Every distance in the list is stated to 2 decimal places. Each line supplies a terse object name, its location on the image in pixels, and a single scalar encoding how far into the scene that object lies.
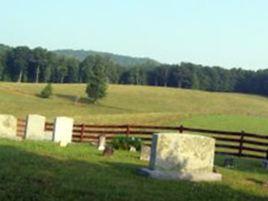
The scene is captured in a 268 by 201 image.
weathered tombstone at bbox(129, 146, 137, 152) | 27.42
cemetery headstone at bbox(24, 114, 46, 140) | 31.45
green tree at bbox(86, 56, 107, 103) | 107.12
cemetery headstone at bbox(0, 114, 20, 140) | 30.55
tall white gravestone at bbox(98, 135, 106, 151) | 26.79
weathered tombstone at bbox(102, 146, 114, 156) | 23.09
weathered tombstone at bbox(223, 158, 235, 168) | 24.74
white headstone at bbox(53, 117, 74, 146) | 30.75
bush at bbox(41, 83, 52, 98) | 104.31
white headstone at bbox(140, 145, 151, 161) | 23.48
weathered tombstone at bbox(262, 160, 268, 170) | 25.41
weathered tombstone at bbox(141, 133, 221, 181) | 18.14
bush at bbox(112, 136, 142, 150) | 27.79
